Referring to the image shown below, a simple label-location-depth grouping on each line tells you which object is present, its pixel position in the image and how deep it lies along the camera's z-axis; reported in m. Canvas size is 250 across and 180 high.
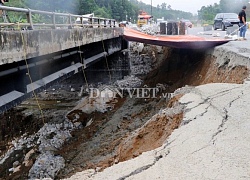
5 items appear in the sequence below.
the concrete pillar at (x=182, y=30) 21.44
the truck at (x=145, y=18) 45.28
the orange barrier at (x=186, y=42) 12.47
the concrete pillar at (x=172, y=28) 21.20
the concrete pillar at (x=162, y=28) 22.02
